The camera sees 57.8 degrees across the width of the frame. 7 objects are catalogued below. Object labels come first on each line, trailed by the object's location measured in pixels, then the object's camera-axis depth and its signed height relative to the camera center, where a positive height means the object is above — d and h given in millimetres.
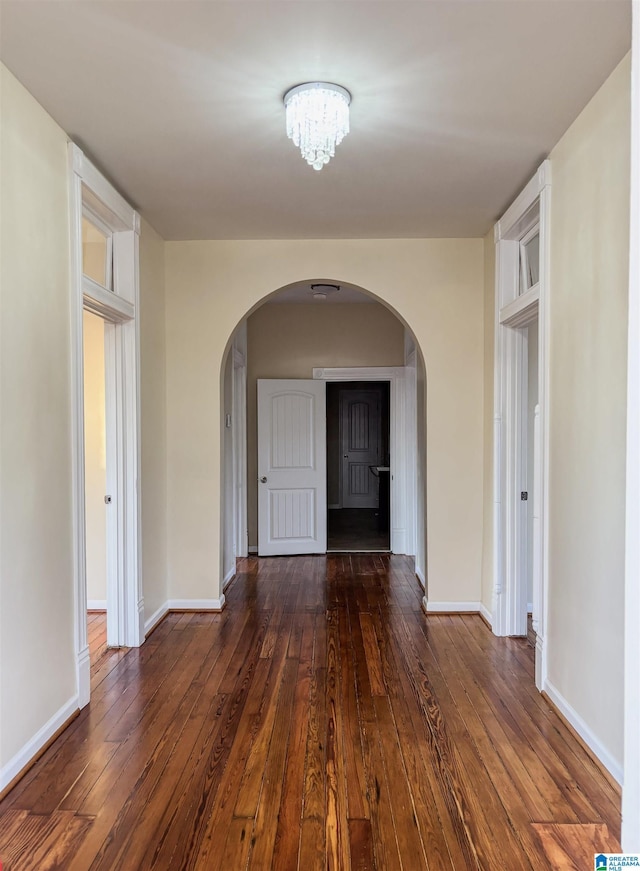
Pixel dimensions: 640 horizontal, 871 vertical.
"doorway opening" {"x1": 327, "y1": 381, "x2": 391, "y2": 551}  10500 -241
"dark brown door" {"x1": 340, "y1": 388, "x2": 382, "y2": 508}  10539 -278
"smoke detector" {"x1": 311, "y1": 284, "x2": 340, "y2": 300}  5918 +1443
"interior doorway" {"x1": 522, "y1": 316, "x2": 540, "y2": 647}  4045 -57
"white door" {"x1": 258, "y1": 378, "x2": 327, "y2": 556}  6422 -426
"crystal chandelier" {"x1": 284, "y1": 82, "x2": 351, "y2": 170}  2395 +1297
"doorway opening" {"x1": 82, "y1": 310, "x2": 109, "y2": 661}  4547 -287
